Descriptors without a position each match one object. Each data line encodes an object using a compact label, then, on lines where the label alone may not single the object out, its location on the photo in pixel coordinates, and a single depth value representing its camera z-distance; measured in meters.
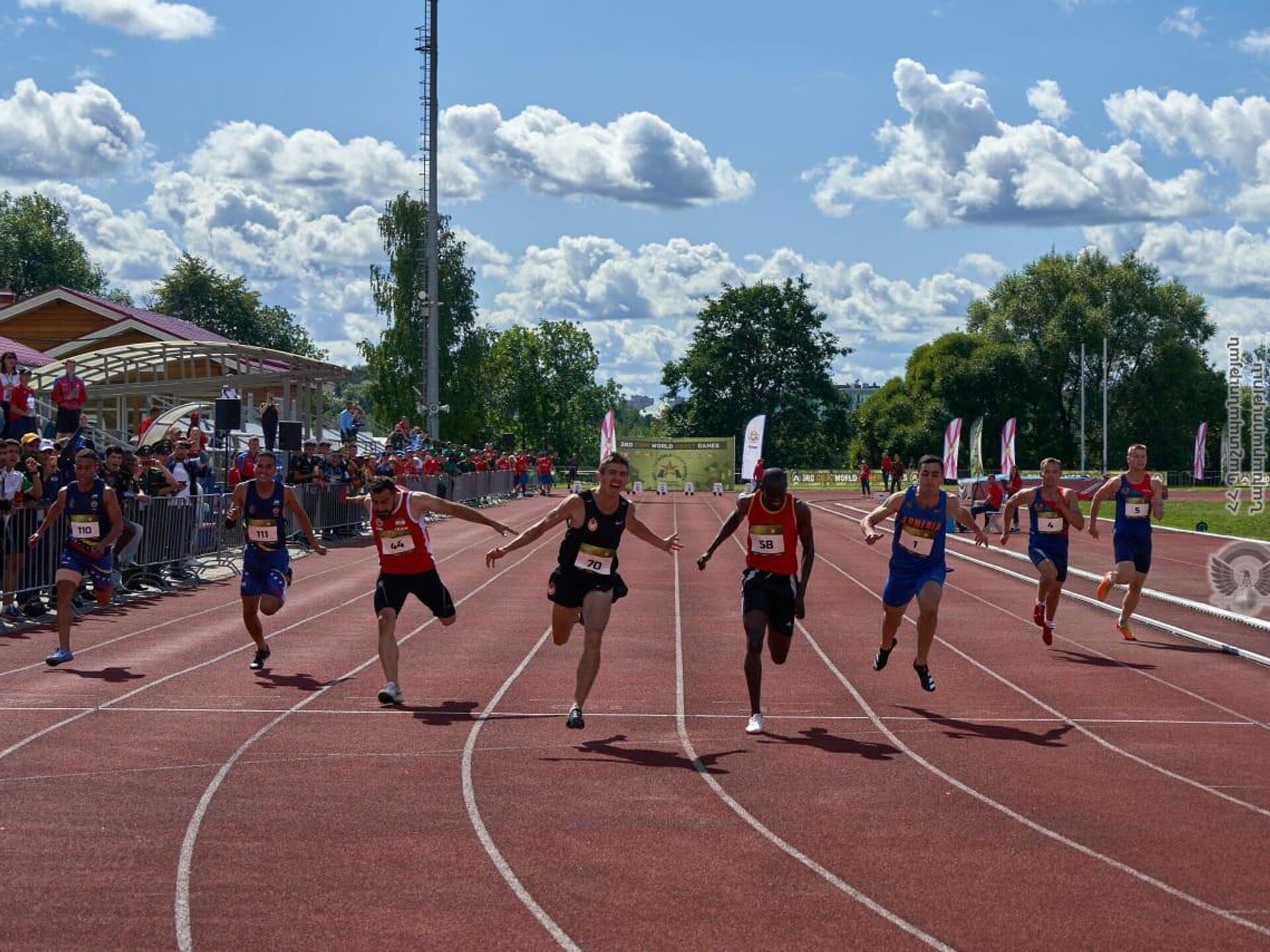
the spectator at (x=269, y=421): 32.66
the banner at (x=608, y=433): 44.00
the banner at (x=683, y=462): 74.25
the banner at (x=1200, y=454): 69.62
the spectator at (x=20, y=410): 22.62
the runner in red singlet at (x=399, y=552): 11.70
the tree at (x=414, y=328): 75.50
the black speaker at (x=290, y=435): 32.25
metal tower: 56.06
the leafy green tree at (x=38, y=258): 101.50
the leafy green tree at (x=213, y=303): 107.94
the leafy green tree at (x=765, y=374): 107.44
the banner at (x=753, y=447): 48.84
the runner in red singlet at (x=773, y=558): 10.95
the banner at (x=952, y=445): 48.38
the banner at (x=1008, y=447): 49.34
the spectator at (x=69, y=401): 24.95
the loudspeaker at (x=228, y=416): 29.05
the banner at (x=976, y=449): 52.03
